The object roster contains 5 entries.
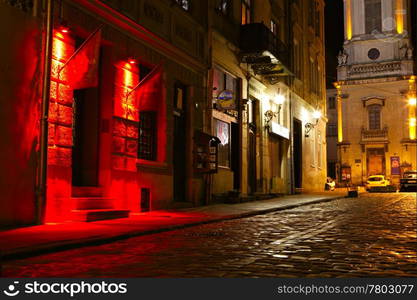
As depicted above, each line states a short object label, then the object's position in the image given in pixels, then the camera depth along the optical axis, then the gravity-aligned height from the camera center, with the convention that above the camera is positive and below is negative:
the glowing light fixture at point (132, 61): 15.15 +3.80
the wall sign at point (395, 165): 55.76 +2.85
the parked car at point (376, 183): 45.17 +0.77
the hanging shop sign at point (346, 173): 56.78 +2.02
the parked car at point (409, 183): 43.81 +0.74
